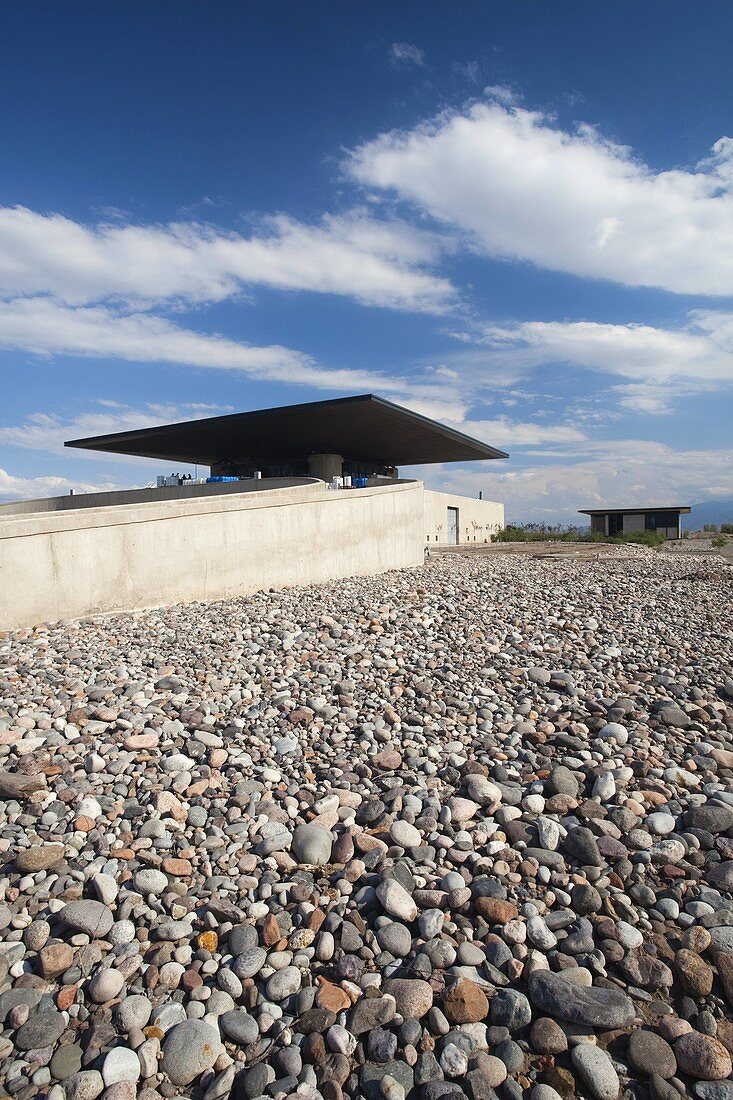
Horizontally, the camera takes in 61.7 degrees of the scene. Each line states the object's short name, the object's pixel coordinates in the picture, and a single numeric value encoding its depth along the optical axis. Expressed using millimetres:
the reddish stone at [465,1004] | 2891
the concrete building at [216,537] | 9609
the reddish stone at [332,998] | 2941
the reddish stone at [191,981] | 3064
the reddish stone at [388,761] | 5309
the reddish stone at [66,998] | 2932
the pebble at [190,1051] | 2643
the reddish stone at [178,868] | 3861
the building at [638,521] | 56875
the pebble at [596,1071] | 2570
